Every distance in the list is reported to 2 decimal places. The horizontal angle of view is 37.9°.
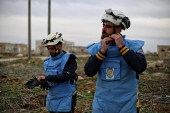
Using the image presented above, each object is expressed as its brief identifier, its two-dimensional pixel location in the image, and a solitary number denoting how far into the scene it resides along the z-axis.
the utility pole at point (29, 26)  22.08
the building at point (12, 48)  31.76
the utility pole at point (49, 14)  19.81
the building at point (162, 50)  33.95
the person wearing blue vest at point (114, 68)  2.55
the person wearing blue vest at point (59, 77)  3.70
